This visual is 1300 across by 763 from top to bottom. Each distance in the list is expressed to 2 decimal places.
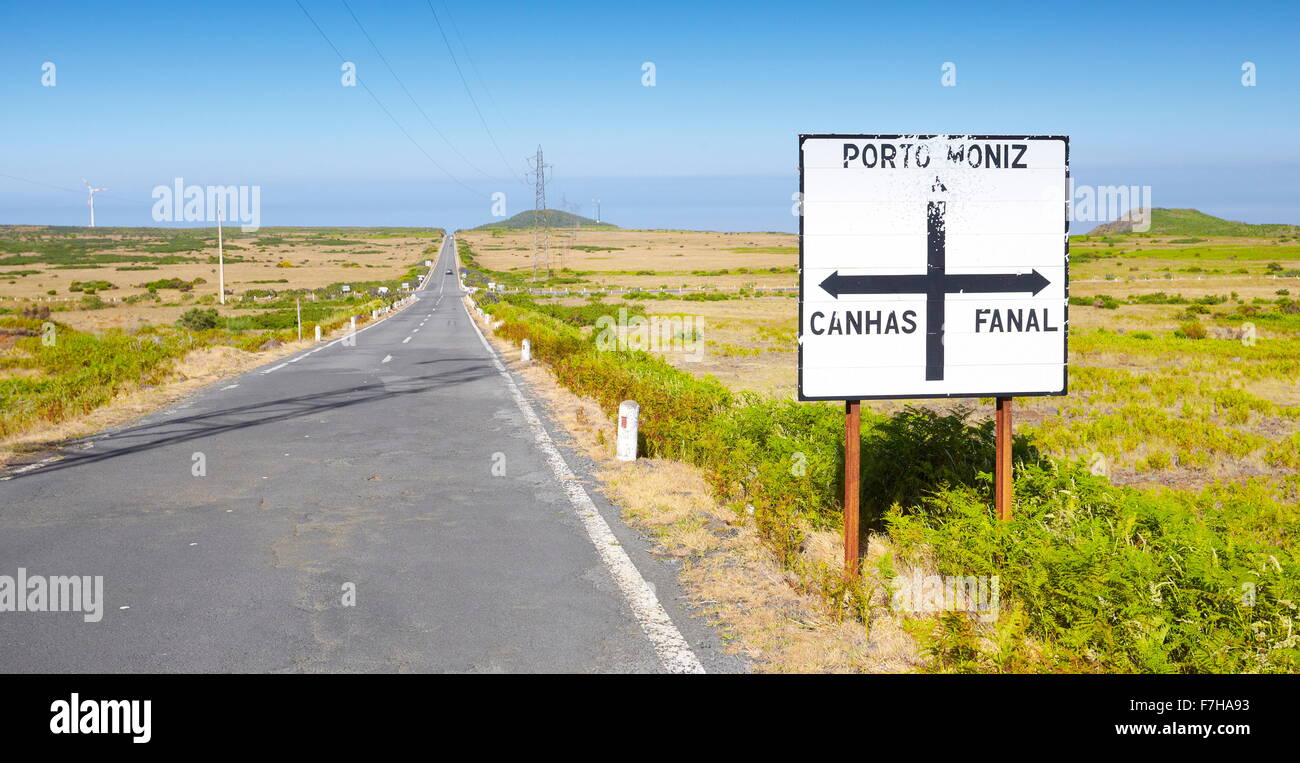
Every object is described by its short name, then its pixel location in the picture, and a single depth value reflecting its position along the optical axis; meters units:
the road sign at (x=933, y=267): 5.25
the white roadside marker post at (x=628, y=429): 9.88
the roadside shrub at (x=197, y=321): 42.28
